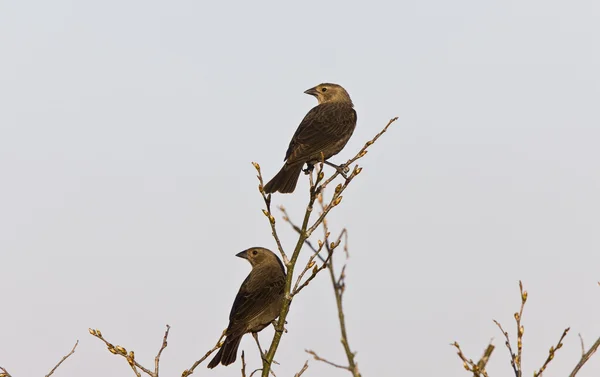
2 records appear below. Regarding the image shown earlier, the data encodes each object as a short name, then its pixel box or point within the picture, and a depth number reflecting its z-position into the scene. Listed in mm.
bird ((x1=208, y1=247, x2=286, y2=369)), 15172
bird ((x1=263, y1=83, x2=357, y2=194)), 16750
